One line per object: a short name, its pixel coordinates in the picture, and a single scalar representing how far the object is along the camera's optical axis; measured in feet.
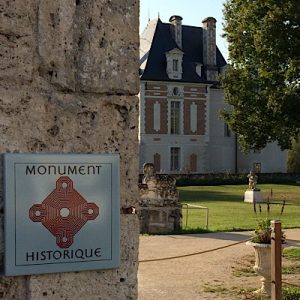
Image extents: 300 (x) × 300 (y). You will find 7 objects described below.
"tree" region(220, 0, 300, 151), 41.19
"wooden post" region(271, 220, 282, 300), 19.29
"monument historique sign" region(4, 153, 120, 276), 5.90
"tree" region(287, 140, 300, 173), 164.14
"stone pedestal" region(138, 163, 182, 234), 48.29
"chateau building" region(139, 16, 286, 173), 150.10
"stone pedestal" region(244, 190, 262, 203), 84.88
